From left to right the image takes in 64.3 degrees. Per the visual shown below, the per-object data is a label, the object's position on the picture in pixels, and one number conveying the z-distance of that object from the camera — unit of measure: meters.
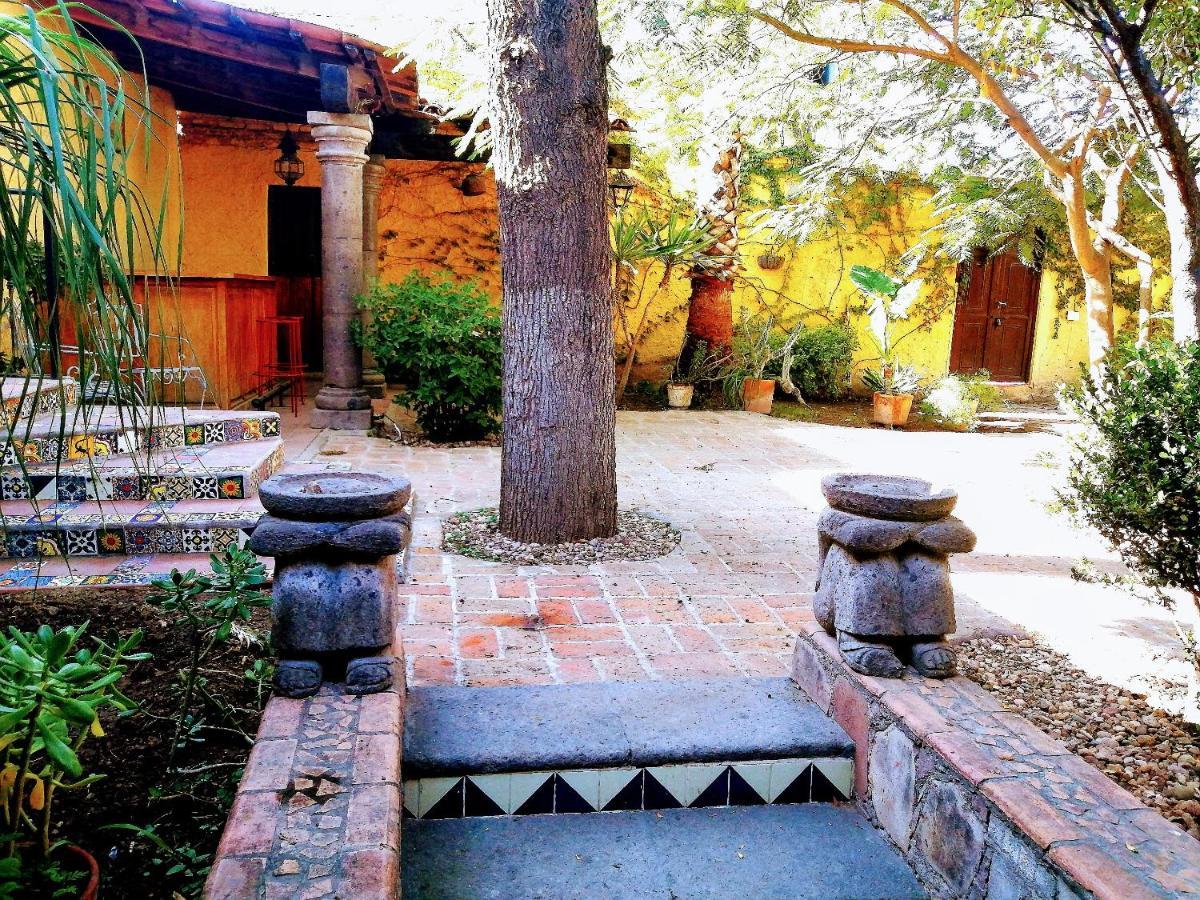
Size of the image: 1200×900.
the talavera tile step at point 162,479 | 4.75
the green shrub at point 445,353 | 7.97
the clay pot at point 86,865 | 1.82
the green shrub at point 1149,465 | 3.05
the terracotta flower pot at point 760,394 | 11.33
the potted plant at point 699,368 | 11.58
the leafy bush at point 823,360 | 12.18
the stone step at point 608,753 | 2.70
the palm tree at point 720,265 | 11.36
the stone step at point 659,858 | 2.46
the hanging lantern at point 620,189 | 10.59
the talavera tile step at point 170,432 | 4.82
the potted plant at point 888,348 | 11.01
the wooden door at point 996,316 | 14.09
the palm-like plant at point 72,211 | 1.33
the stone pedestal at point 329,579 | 2.59
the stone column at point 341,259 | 8.65
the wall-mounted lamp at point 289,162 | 10.85
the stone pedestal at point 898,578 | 2.87
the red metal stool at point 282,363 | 9.02
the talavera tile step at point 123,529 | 4.41
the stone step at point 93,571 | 3.97
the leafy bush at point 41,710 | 1.69
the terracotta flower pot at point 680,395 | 11.35
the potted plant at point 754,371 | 11.35
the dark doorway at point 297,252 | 12.10
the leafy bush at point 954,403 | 11.08
